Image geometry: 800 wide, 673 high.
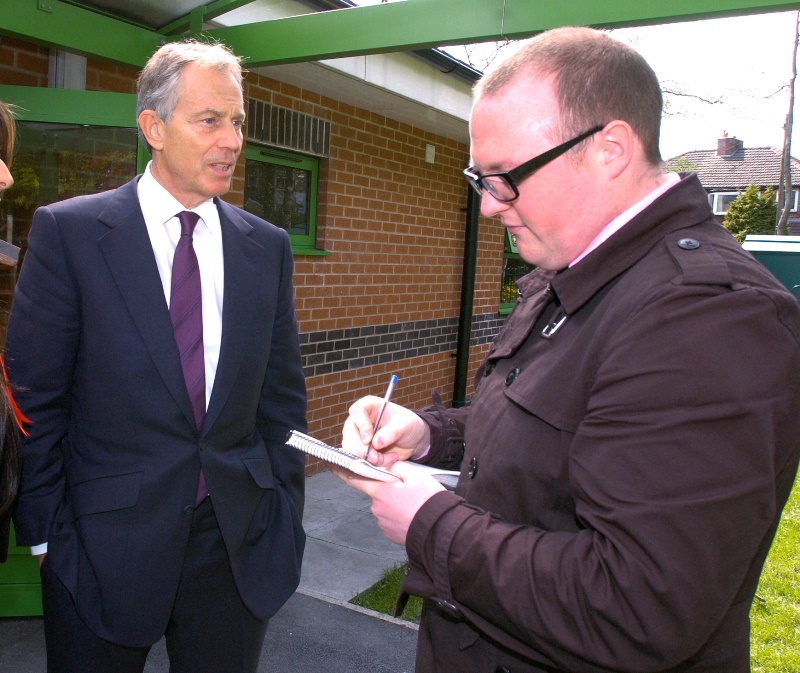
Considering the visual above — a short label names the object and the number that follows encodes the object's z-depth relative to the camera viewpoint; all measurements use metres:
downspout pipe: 8.05
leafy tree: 29.42
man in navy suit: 1.94
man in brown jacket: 0.98
